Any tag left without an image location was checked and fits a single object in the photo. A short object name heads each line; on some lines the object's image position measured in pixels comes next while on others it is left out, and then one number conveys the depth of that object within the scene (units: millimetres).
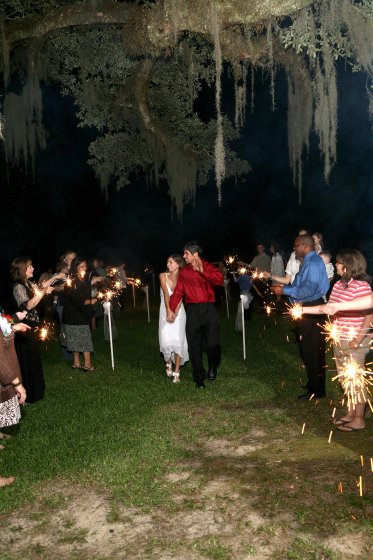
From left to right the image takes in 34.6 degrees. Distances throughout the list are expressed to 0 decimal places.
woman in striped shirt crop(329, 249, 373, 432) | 5934
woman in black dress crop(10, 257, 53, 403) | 7730
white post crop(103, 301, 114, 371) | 10155
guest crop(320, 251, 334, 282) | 10117
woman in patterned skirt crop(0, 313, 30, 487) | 5496
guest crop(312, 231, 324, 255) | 10389
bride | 9086
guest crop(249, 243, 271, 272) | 15195
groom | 8578
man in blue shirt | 7383
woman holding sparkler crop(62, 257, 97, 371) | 9812
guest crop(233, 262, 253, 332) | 14528
